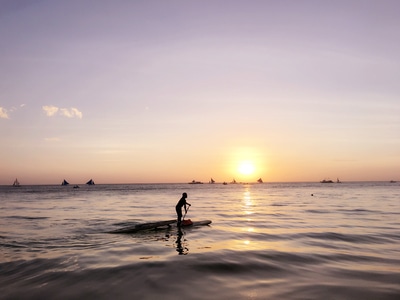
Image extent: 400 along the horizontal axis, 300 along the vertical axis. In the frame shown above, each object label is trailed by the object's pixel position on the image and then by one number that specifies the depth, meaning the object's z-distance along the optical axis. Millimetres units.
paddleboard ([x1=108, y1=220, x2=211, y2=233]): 21550
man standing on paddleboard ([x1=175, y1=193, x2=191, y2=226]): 24069
